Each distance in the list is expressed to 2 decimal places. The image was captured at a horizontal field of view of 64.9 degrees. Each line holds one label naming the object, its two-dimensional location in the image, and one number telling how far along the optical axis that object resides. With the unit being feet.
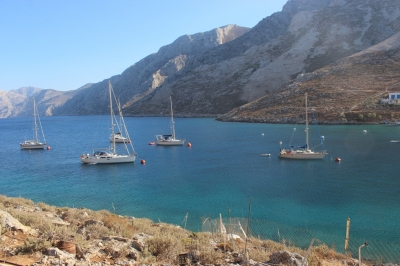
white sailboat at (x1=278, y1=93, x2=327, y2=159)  146.30
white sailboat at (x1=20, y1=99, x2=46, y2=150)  210.79
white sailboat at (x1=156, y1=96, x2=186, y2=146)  212.84
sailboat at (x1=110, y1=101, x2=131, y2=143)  228.43
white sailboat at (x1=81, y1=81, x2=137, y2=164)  152.35
